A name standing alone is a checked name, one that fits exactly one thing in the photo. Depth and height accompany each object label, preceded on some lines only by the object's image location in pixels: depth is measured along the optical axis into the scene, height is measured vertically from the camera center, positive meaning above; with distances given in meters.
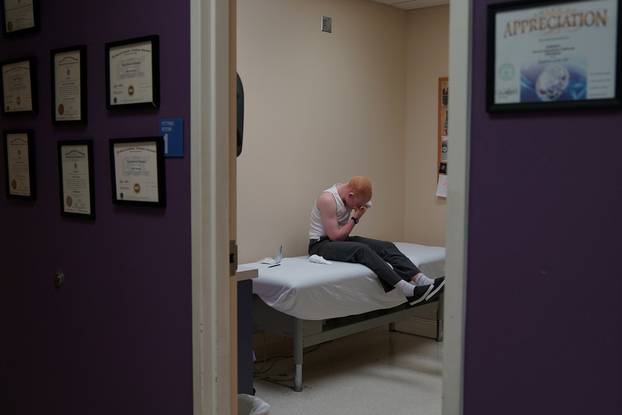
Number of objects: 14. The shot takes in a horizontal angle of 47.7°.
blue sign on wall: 2.18 +0.04
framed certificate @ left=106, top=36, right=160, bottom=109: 2.24 +0.25
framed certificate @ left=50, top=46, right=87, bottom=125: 2.51 +0.23
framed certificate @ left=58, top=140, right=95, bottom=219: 2.52 -0.11
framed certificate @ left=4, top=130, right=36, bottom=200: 2.79 -0.06
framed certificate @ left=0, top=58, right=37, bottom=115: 2.74 +0.25
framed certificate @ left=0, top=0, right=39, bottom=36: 2.73 +0.53
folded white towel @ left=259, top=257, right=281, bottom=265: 4.49 -0.73
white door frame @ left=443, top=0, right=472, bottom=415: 1.52 -0.12
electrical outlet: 5.09 +0.91
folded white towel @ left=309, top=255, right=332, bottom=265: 4.60 -0.73
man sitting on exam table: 4.56 -0.65
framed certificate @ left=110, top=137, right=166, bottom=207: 2.25 -0.07
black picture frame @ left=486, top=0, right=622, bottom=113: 1.33 +0.15
